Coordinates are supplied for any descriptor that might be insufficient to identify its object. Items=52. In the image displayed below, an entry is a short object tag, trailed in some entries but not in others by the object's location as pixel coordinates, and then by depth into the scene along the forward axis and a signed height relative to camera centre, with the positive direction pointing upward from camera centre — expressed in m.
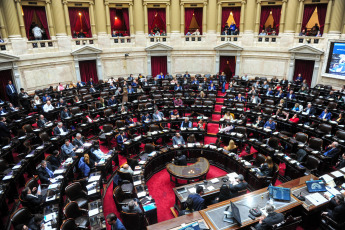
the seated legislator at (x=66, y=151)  9.90 -4.31
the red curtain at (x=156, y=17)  21.55 +1.87
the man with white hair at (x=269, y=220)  5.70 -4.12
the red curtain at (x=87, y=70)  19.94 -2.40
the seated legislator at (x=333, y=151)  9.31 -4.20
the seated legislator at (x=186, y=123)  12.43 -4.21
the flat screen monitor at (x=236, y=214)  5.85 -4.09
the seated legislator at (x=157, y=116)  13.40 -4.07
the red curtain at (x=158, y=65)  22.34 -2.30
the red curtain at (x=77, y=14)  19.16 +1.97
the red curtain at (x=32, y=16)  17.50 +1.74
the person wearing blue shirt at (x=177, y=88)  18.36 -3.56
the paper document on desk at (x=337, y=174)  8.04 -4.37
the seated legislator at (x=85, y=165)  8.75 -4.34
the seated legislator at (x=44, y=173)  8.32 -4.39
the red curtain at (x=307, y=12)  18.36 +1.80
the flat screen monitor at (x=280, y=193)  6.79 -4.19
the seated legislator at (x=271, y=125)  12.03 -4.15
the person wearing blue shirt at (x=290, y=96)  15.52 -3.60
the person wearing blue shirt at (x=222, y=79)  19.92 -3.28
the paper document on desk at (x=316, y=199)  6.82 -4.42
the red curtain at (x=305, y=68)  18.80 -2.37
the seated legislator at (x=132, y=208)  6.57 -4.44
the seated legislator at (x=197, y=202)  6.87 -4.42
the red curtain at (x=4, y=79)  16.20 -2.46
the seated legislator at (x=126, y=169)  8.52 -4.38
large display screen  16.41 -1.48
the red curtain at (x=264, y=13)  19.97 +1.91
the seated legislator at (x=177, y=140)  11.10 -4.42
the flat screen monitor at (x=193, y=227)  5.43 -4.04
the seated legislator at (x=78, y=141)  10.46 -4.18
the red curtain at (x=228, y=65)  21.97 -2.37
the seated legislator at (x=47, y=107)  13.82 -3.63
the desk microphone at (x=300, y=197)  6.86 -4.36
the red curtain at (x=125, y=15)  20.95 +1.98
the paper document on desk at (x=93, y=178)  8.23 -4.51
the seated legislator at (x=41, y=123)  12.17 -3.95
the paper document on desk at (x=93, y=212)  6.73 -4.59
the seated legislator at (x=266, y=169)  8.41 -4.39
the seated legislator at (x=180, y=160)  9.45 -4.55
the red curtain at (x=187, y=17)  21.80 +1.86
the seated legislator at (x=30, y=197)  7.02 -4.34
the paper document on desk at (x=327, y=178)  7.76 -4.38
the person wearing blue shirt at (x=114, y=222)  5.85 -4.28
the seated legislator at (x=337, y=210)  6.11 -4.25
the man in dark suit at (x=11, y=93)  15.71 -3.22
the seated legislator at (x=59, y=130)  11.46 -4.08
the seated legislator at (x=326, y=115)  12.37 -3.87
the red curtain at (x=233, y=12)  21.09 +2.14
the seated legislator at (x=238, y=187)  7.41 -4.35
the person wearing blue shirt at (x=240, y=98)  15.17 -3.69
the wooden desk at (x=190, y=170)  8.80 -4.70
